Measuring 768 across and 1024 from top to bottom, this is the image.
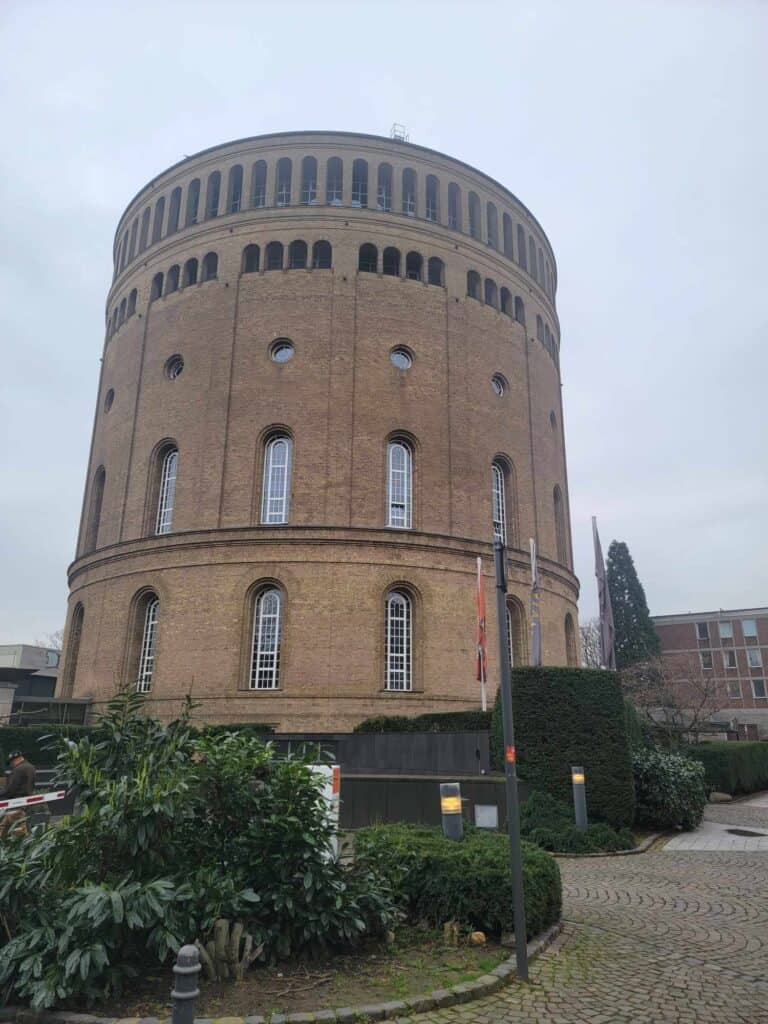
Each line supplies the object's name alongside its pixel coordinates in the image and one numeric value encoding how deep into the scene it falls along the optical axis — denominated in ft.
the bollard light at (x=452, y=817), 30.48
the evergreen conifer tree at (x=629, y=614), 175.22
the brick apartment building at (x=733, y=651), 215.10
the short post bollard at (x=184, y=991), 13.62
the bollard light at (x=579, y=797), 46.34
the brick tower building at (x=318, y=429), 80.84
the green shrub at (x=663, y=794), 53.16
